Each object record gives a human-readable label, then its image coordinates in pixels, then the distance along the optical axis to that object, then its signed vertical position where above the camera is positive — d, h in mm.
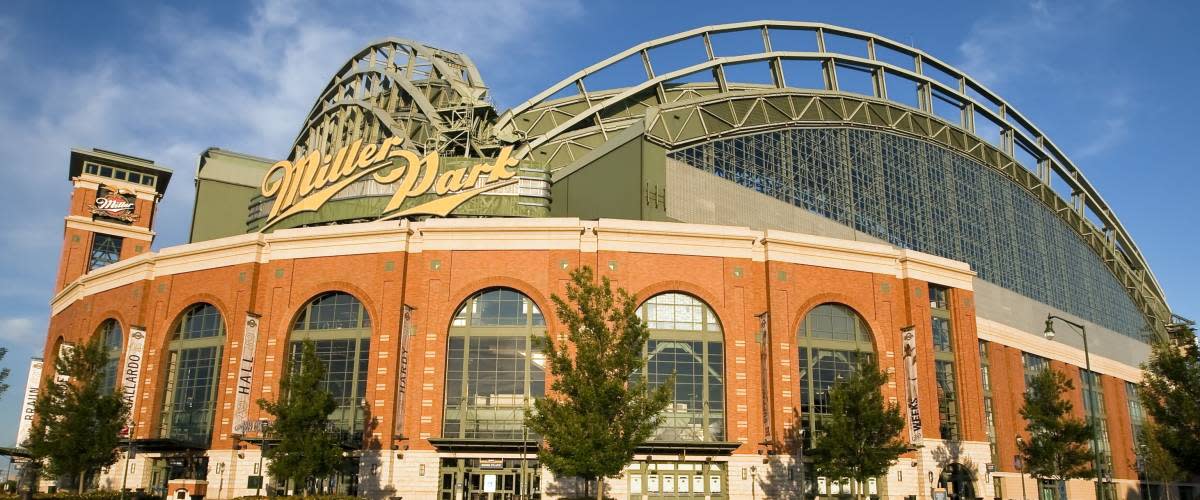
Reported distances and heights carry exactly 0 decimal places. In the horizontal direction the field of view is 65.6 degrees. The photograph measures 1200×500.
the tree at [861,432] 45594 +3177
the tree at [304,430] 43500 +2756
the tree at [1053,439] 57438 +3757
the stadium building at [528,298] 49812 +11055
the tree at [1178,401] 51344 +5654
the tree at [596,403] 38562 +3765
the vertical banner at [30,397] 67100 +6277
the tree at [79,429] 49562 +3000
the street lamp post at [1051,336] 39938 +7181
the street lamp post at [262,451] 45094 +1775
